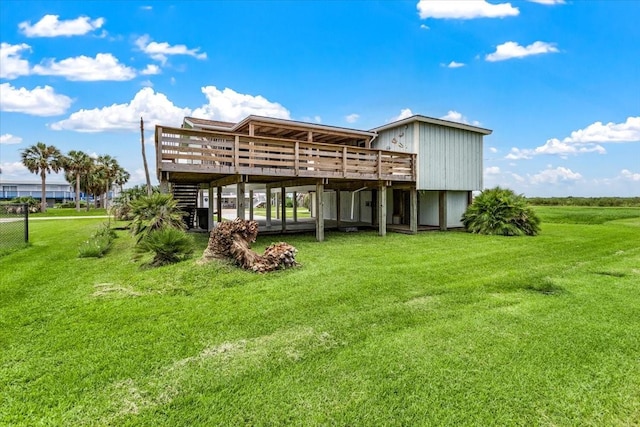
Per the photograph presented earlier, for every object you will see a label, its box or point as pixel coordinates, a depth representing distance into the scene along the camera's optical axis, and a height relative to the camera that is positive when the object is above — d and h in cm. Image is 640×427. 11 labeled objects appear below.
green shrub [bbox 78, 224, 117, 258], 873 -112
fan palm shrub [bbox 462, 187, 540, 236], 1348 -49
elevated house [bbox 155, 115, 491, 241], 970 +136
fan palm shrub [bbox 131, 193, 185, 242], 822 -22
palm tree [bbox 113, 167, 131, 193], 5199 +454
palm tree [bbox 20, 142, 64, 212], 4022 +578
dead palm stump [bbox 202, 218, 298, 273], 696 -97
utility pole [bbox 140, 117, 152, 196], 1750 +255
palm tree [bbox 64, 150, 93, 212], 4228 +536
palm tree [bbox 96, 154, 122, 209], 4595 +537
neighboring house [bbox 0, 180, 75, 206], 7050 +351
